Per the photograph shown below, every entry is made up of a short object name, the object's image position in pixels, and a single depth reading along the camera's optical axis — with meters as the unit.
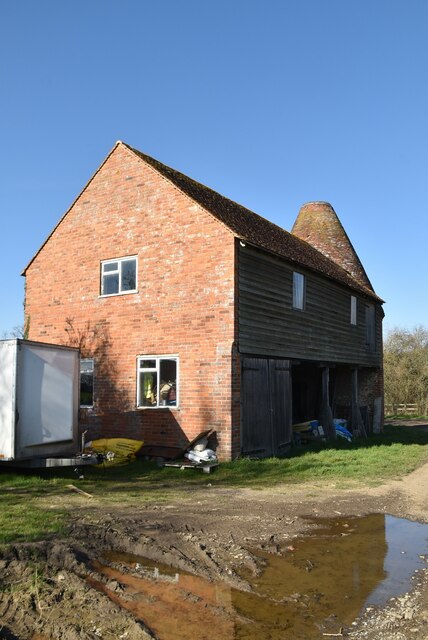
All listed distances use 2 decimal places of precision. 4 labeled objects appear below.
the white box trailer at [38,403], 11.02
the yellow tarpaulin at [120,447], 14.40
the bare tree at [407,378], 40.28
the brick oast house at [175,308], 14.52
